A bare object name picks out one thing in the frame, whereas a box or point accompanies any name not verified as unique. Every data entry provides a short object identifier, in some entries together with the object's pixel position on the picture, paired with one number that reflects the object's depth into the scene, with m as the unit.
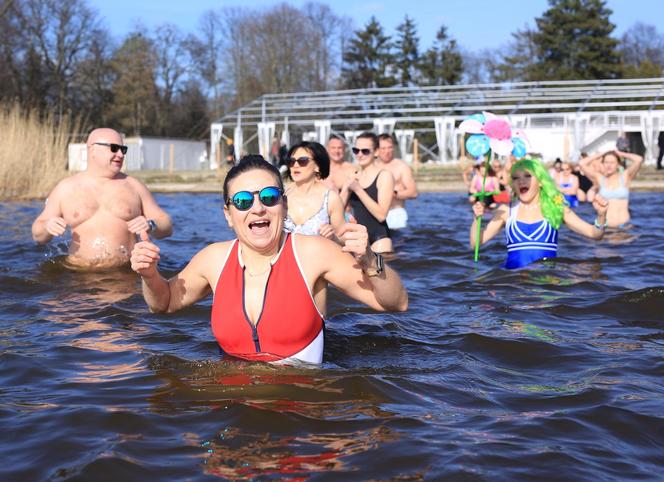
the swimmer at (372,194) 8.33
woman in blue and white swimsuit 7.53
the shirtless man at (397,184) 10.32
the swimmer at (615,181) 11.41
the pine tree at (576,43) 55.62
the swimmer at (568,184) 15.71
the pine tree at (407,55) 64.56
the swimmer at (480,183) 13.93
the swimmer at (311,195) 6.58
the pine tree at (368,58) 64.25
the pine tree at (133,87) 54.72
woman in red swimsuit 3.90
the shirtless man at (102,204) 7.55
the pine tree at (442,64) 62.22
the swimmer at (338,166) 9.57
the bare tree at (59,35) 51.59
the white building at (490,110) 36.62
